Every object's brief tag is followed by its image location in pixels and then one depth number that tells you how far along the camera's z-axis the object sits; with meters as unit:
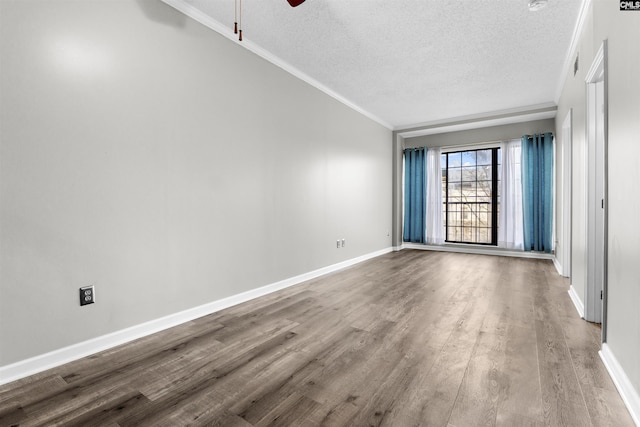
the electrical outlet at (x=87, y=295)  2.06
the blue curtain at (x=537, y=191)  5.48
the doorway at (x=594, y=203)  2.50
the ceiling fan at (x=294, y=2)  2.11
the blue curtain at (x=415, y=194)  6.80
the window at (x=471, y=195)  6.36
